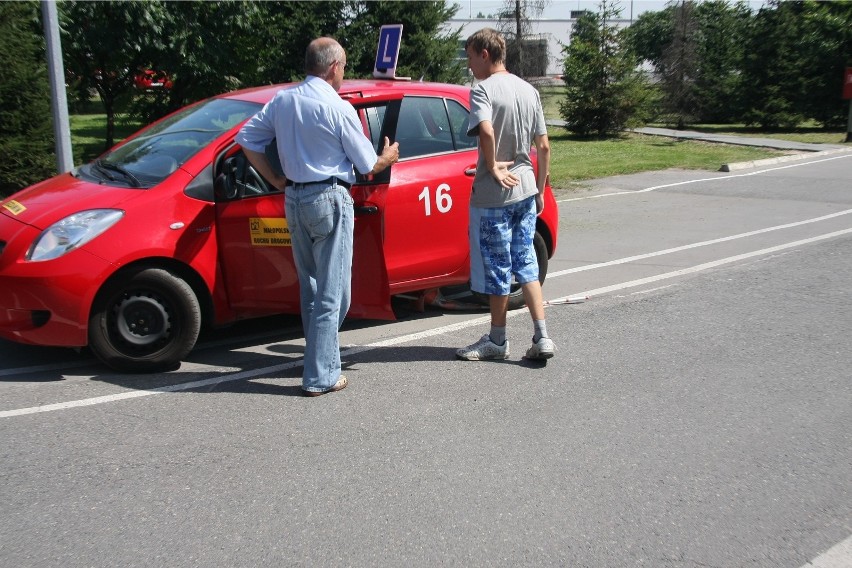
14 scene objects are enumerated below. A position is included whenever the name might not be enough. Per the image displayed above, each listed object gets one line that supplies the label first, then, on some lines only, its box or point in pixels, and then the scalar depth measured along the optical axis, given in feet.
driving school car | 17.16
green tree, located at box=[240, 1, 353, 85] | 66.95
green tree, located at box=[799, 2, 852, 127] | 83.61
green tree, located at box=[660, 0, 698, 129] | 82.02
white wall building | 155.33
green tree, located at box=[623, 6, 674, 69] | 158.92
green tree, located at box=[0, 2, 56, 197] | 36.99
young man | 18.08
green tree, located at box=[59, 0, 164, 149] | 47.06
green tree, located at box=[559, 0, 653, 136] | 76.48
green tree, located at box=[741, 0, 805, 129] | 85.30
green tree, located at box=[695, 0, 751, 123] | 89.76
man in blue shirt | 16.47
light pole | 27.25
